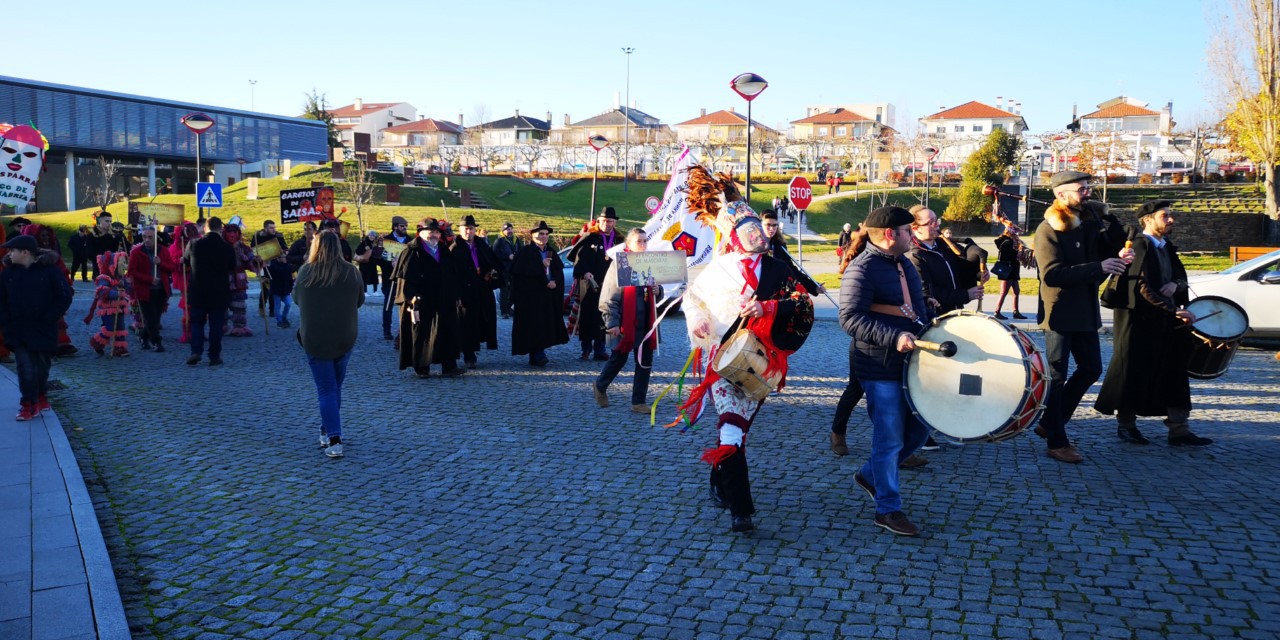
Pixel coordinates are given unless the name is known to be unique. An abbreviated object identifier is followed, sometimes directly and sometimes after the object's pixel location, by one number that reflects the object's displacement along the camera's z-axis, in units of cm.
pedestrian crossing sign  2008
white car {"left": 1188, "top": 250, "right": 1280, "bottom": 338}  1298
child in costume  1276
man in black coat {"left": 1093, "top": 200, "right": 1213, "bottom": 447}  725
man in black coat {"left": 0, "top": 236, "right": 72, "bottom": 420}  861
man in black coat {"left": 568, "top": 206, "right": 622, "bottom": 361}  1161
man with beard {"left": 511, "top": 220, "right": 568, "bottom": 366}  1179
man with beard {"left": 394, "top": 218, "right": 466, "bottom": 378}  1098
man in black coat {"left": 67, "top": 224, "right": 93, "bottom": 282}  2483
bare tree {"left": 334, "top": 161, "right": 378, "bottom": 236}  4149
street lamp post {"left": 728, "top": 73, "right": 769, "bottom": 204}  1778
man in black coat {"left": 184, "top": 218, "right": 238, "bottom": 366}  1194
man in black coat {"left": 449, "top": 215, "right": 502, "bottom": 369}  1157
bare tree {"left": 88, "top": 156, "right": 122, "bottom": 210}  5203
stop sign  2306
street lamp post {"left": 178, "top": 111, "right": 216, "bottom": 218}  2244
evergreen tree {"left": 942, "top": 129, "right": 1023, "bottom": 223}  4675
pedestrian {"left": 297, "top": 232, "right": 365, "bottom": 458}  734
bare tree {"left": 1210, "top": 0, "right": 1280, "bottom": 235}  3528
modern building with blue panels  5334
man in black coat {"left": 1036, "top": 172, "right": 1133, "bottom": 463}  683
